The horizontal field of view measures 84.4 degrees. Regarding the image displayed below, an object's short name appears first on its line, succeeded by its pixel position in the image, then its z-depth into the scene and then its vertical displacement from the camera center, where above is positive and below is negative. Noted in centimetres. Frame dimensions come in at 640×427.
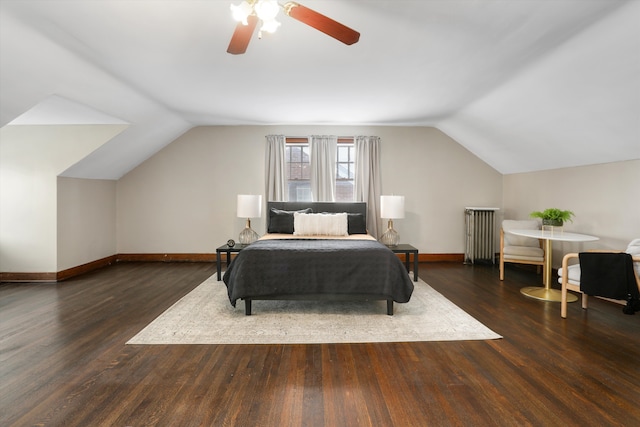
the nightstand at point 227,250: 481 -51
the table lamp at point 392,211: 546 +3
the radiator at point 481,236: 618 -40
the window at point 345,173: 653 +74
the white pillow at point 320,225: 508 -17
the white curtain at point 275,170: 623 +76
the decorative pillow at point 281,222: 541 -14
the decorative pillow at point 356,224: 549 -17
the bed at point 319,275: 351 -62
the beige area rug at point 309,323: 301 -104
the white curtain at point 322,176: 627 +66
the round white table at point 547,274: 399 -73
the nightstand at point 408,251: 485 -52
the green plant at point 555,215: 408 -2
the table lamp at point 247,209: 543 +6
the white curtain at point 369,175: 627 +68
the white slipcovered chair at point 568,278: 346 -64
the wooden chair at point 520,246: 489 -47
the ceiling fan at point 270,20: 193 +112
